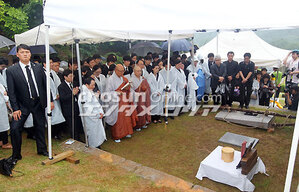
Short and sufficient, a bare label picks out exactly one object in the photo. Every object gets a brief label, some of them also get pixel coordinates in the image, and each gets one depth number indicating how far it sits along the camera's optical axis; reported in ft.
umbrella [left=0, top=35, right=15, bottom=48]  25.74
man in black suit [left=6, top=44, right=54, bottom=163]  11.44
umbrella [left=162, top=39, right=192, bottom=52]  34.68
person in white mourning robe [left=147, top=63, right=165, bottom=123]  20.51
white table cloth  11.01
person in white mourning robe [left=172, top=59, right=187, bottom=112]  22.49
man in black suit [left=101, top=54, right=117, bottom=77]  19.98
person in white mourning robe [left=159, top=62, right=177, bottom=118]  22.16
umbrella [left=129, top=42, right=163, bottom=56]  33.91
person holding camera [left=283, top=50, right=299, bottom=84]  22.48
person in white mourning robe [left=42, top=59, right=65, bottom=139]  15.57
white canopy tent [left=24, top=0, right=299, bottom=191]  10.14
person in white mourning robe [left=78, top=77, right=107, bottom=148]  14.88
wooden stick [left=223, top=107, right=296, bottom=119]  19.52
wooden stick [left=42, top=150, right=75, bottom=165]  12.36
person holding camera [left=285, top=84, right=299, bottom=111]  19.86
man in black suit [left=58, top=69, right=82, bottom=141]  15.49
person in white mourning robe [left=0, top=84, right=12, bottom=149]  13.64
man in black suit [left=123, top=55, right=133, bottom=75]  20.01
